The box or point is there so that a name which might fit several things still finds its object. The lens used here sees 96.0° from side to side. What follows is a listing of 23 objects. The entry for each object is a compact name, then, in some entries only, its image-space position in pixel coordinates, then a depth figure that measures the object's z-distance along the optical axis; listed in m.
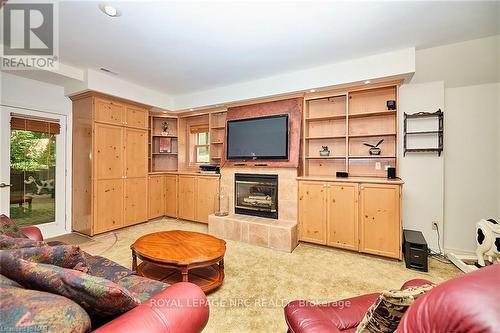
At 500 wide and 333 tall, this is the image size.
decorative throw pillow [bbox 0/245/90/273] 0.95
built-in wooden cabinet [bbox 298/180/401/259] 2.97
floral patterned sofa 0.67
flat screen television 3.82
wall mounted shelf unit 3.09
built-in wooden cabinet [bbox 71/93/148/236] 3.86
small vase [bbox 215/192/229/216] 4.28
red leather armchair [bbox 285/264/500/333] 0.51
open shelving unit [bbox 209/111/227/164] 4.93
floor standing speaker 2.66
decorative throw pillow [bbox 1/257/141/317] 0.84
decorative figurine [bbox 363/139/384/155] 3.41
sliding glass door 3.42
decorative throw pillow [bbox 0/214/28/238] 1.61
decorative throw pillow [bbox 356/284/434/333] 0.78
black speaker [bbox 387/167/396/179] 3.21
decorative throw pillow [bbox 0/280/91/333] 0.65
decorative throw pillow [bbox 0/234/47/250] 1.08
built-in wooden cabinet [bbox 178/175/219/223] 4.57
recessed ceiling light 2.08
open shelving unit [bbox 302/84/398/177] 3.43
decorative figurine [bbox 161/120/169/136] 5.37
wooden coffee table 2.06
